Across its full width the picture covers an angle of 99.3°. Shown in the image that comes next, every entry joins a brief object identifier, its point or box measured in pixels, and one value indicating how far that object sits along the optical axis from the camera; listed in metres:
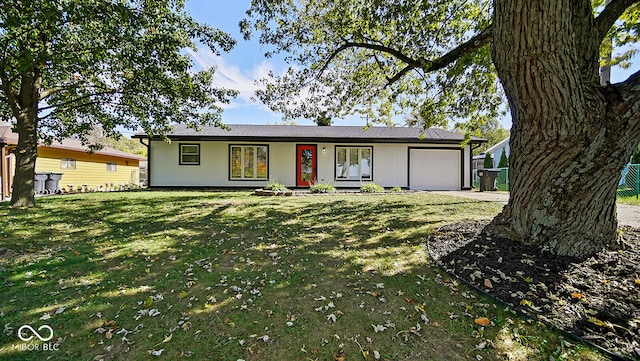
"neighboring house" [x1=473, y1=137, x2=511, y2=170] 25.67
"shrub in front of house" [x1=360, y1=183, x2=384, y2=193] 10.82
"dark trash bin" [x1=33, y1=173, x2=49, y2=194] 10.97
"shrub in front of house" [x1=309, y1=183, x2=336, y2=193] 10.63
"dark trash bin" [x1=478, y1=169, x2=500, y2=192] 12.95
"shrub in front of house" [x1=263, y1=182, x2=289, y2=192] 9.87
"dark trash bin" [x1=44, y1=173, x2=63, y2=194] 11.64
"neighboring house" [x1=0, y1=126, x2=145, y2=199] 10.62
